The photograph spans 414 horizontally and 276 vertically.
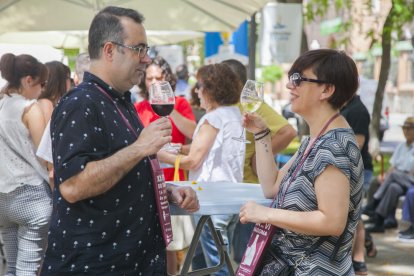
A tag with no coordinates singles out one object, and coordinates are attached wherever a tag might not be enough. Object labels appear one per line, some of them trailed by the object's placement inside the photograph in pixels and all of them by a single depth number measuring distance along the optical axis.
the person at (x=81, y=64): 10.87
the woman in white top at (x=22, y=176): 8.46
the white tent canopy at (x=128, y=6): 11.95
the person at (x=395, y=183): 15.77
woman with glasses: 5.06
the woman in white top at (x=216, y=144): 8.85
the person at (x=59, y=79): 9.43
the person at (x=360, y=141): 11.61
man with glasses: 4.79
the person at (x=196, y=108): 15.04
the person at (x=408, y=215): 14.96
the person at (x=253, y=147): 9.37
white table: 6.48
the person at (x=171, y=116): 10.35
